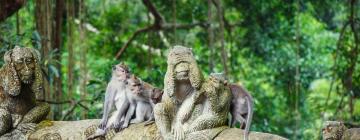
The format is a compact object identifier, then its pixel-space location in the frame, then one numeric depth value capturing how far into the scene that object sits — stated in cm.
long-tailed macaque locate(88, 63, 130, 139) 731
